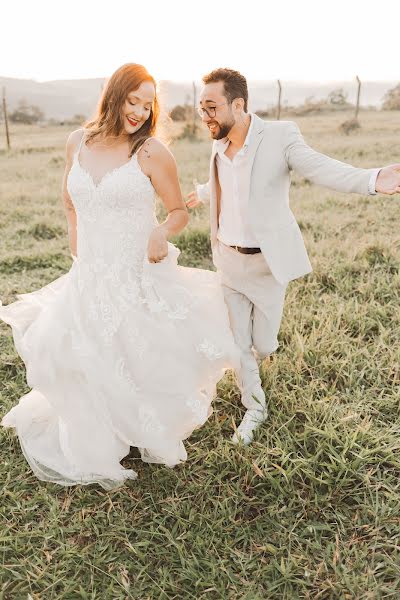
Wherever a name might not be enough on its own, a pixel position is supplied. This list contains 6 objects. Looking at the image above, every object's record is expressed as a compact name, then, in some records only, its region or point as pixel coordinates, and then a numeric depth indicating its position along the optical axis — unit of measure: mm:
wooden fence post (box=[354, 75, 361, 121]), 19116
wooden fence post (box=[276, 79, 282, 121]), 17891
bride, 2502
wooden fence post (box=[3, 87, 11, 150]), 14435
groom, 2637
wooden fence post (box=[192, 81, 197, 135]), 20456
